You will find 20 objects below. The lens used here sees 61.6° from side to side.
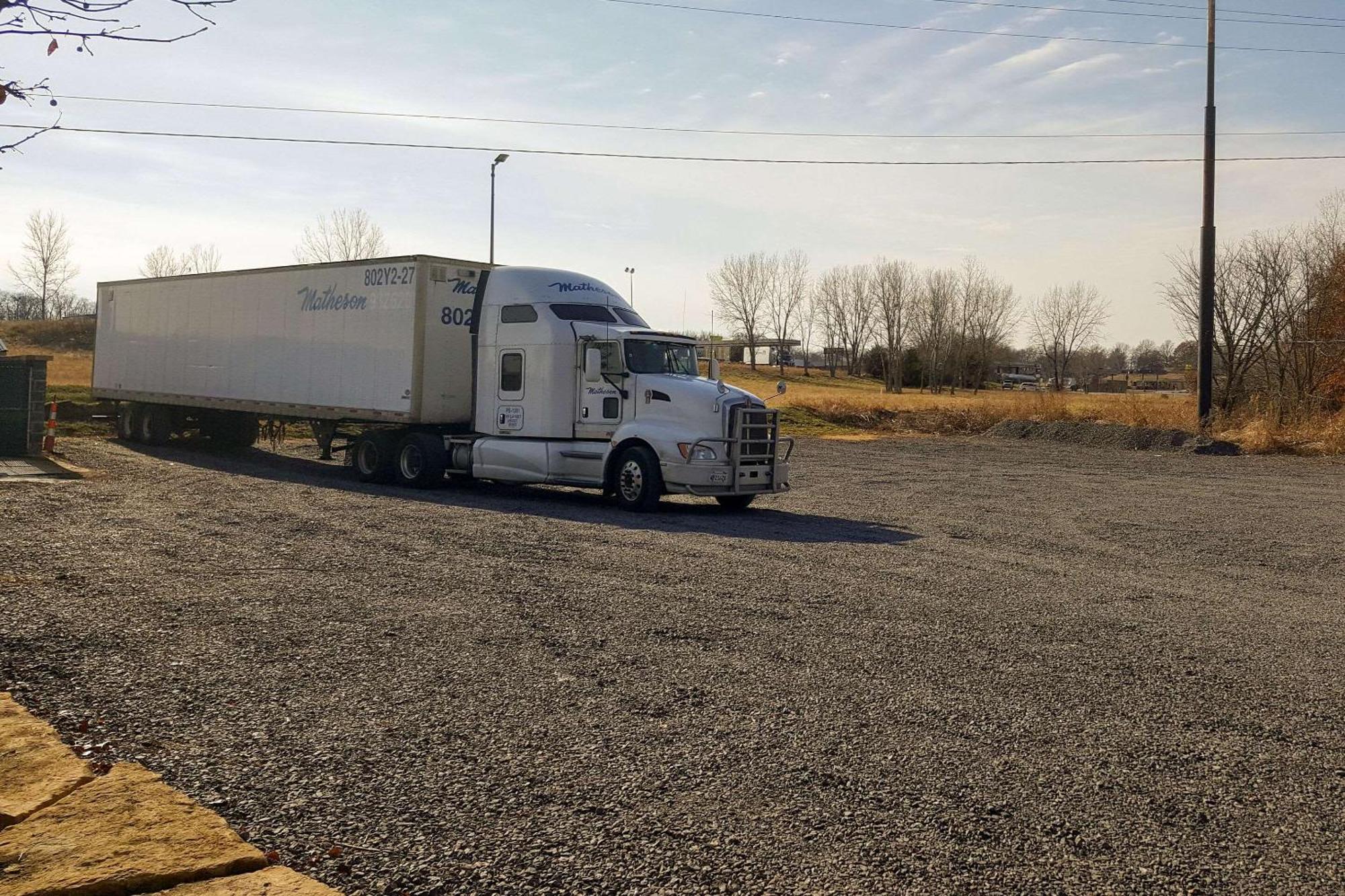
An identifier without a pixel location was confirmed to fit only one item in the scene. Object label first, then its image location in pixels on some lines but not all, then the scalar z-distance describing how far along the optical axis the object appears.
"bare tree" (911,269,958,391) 90.25
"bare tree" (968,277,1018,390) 95.06
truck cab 16.38
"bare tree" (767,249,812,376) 105.75
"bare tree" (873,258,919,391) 92.75
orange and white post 22.48
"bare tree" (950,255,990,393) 92.75
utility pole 31.08
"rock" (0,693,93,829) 4.44
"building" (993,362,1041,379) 128.75
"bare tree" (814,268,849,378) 105.06
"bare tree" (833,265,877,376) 102.50
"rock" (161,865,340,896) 3.79
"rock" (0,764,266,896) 3.79
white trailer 16.66
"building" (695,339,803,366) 92.28
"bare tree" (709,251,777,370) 105.88
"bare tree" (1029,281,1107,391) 100.94
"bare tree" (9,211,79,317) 76.44
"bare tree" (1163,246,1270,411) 35.88
